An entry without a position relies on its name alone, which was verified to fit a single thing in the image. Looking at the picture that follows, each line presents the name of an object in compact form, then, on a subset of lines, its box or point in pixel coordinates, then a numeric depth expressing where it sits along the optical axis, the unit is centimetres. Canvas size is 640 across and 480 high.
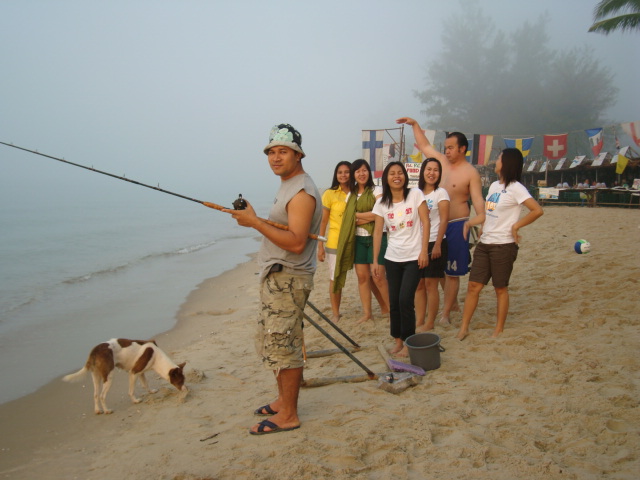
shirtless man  484
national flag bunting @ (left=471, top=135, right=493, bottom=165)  1967
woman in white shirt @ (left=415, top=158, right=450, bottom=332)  468
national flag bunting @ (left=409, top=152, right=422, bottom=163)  1850
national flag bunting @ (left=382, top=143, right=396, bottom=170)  1586
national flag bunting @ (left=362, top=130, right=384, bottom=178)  1566
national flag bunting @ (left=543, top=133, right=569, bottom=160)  2134
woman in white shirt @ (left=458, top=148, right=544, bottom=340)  434
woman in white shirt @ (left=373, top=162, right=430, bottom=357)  418
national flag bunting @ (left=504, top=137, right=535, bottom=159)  1961
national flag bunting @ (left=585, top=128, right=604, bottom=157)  2080
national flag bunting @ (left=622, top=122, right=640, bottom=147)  1825
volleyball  797
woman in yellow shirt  545
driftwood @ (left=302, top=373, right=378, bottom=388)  382
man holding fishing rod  277
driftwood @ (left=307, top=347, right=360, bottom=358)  467
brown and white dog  384
